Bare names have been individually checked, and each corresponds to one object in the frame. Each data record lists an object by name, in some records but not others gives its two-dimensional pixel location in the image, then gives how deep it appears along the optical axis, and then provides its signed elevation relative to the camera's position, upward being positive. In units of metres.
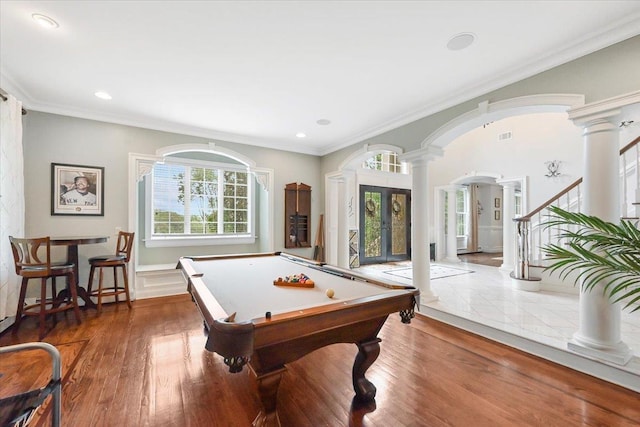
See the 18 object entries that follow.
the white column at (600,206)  2.13 +0.07
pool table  1.19 -0.54
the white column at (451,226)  7.62 -0.33
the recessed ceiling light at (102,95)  3.25 +1.44
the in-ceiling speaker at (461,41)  2.24 +1.46
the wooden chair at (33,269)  2.83 -0.59
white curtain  2.81 +0.19
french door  7.13 -0.28
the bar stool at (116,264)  3.49 -0.64
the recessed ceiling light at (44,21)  2.02 +1.47
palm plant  1.52 -0.17
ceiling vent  6.20 +1.80
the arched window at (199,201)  4.99 +0.25
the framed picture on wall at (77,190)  3.63 +0.33
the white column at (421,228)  3.72 -0.19
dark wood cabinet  5.39 -0.02
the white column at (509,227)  6.01 -0.28
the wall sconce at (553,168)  5.32 +0.90
